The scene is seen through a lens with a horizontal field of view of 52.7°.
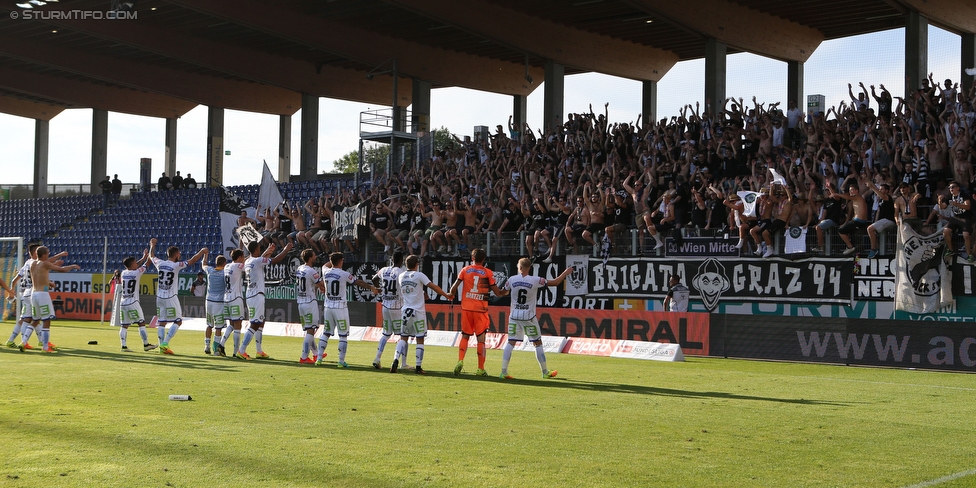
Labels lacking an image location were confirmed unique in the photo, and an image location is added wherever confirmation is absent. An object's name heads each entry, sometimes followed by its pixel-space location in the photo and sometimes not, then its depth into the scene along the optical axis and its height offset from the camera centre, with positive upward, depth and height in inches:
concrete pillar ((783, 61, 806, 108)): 1514.5 +298.5
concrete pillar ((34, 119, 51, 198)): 2362.2 +249.1
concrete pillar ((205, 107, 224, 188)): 2084.2 +266.4
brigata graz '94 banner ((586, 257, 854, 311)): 959.0 -5.3
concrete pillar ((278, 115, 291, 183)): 2030.0 +249.7
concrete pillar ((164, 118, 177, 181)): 2233.0 +266.6
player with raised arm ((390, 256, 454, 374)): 665.6 -25.6
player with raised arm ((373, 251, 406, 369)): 685.9 -23.8
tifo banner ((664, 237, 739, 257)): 1019.9 +27.5
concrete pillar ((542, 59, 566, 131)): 1585.9 +288.5
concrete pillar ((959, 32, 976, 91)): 1357.0 +311.8
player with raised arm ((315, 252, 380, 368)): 708.7 -24.6
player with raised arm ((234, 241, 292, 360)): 761.0 -20.2
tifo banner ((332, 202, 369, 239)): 1336.1 +65.5
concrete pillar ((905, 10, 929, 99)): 1248.2 +291.6
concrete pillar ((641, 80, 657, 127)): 1722.4 +308.1
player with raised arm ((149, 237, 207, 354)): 835.4 -25.4
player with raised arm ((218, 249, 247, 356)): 776.9 -22.7
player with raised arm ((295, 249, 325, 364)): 727.7 -23.2
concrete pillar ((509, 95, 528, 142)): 1881.2 +312.4
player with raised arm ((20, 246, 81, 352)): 810.2 -27.0
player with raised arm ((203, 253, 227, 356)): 791.7 -23.2
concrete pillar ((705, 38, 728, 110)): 1409.9 +292.4
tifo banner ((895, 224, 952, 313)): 883.4 +4.5
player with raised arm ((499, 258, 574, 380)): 646.5 -24.4
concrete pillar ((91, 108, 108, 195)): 2230.6 +269.0
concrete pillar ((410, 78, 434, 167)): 1720.0 +281.5
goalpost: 1332.4 -10.6
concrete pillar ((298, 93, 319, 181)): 1879.9 +245.1
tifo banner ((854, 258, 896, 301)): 912.9 -3.0
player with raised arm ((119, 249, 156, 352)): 844.6 -34.8
